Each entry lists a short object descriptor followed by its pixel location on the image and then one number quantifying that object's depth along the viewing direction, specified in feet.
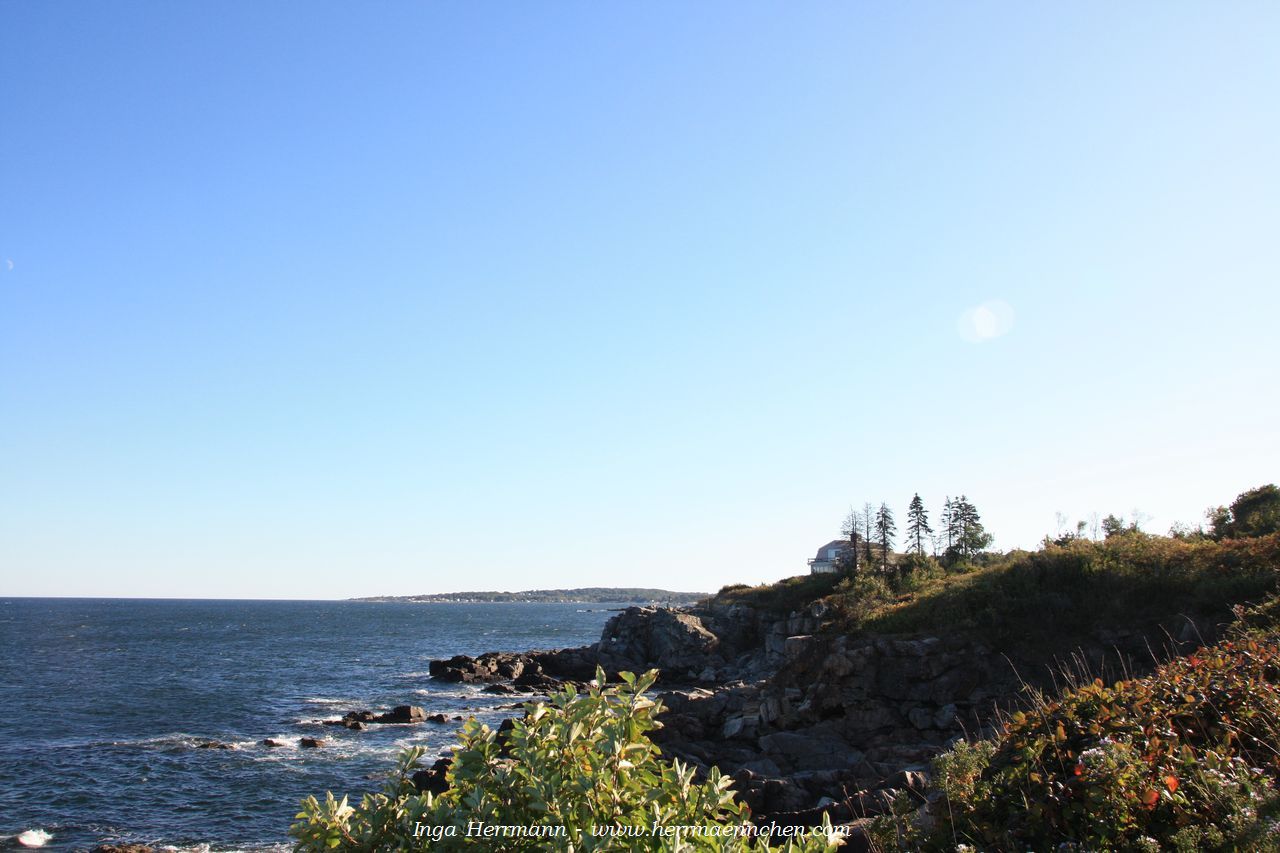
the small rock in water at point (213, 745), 116.88
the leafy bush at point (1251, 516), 108.58
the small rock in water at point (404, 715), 137.80
